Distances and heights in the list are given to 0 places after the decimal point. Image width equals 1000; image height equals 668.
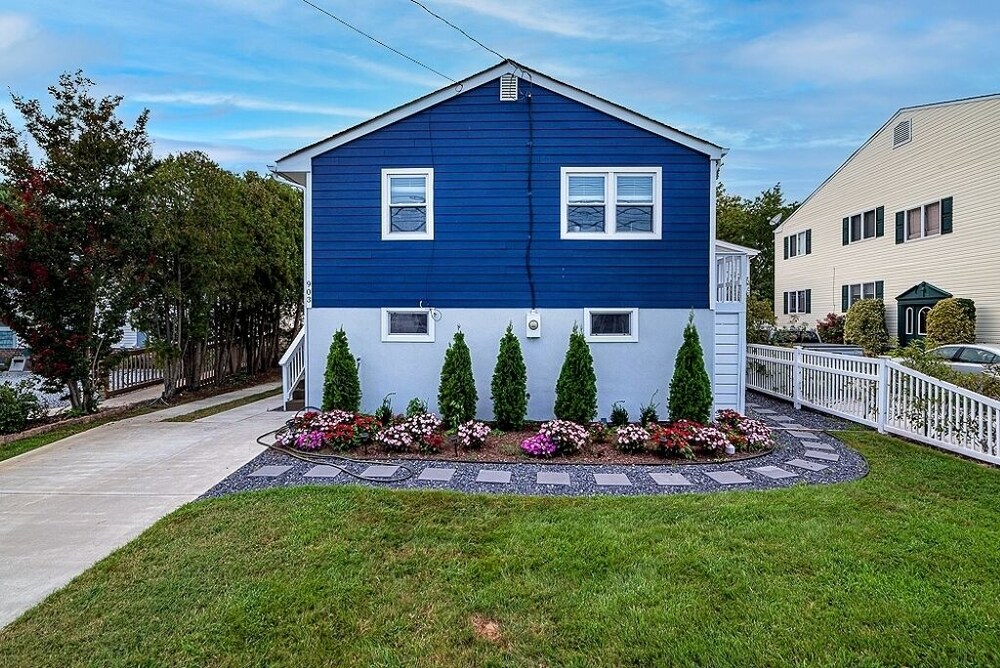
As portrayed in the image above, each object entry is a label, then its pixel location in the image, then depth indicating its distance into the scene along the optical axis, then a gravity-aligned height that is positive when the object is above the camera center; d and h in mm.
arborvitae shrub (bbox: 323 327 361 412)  8062 -865
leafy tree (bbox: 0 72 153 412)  8219 +1516
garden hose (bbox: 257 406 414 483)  5773 -1656
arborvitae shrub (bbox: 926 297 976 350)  15656 +16
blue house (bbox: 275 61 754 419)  8461 +1401
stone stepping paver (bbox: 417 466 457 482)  5715 -1667
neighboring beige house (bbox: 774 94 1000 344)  15750 +3623
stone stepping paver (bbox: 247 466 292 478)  5809 -1655
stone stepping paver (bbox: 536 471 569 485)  5684 -1693
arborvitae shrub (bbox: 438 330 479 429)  7863 -958
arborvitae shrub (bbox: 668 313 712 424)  7793 -928
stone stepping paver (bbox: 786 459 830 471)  6158 -1675
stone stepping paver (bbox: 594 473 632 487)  5641 -1701
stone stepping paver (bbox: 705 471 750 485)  5664 -1687
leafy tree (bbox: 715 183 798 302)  34781 +6659
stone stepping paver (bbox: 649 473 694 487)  5626 -1697
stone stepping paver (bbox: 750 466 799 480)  5859 -1679
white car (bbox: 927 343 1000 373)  10797 -724
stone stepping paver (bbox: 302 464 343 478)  5812 -1659
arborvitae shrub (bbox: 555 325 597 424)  7883 -940
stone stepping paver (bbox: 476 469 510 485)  5680 -1680
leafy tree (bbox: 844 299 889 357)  18750 -85
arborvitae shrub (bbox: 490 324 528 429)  7949 -945
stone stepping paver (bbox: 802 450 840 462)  6559 -1668
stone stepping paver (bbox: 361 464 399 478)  5820 -1663
